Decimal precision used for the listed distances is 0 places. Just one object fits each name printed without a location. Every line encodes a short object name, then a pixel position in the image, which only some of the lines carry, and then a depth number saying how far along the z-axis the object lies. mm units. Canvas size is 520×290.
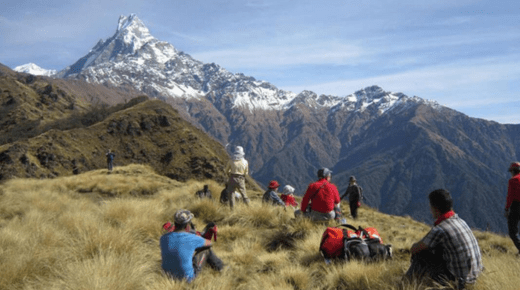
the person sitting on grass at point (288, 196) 13250
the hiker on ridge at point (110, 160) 26156
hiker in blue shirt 5473
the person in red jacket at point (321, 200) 9047
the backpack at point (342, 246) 6340
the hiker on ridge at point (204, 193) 12816
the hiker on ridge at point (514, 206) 8289
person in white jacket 11188
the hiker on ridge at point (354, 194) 14148
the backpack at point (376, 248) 6414
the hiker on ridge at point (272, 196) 11930
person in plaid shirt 4785
